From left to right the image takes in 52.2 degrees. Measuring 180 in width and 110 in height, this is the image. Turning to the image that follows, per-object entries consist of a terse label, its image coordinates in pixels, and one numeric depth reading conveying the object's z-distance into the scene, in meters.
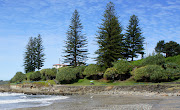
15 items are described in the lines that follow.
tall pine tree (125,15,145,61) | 44.37
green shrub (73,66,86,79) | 37.87
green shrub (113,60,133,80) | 31.10
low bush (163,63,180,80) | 26.08
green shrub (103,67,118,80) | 31.20
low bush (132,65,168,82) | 25.96
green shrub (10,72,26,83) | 50.28
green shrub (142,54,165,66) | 29.92
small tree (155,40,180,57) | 45.47
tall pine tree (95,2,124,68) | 36.94
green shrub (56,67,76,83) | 34.50
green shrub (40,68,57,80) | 42.44
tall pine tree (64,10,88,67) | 44.41
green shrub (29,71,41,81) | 45.24
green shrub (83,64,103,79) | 35.88
